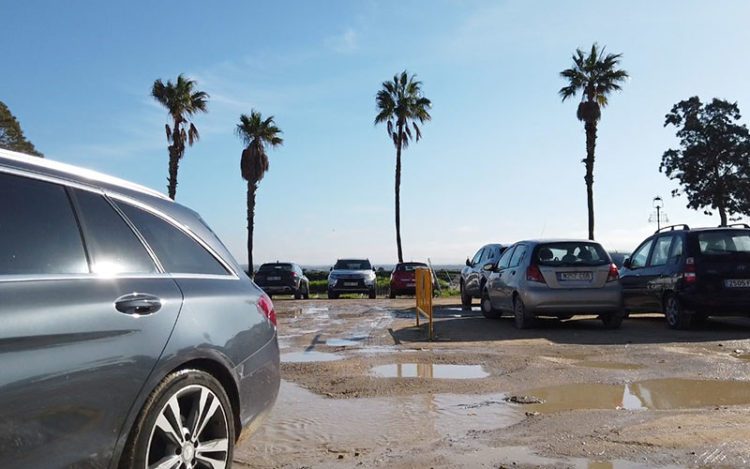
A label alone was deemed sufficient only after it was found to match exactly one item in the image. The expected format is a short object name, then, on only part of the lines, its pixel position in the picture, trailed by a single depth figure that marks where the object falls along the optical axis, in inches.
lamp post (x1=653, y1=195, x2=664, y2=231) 1530.6
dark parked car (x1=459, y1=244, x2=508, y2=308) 657.6
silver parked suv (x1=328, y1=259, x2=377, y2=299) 984.1
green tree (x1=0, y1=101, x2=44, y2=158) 1300.4
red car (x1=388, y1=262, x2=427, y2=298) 1012.5
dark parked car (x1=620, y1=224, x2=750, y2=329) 425.1
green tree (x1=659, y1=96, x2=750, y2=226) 1900.8
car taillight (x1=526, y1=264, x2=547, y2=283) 449.4
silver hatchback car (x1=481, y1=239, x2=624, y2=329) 444.8
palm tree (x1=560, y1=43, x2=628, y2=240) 1296.8
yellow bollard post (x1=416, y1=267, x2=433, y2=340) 431.5
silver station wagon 101.8
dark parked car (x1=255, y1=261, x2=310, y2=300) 960.9
